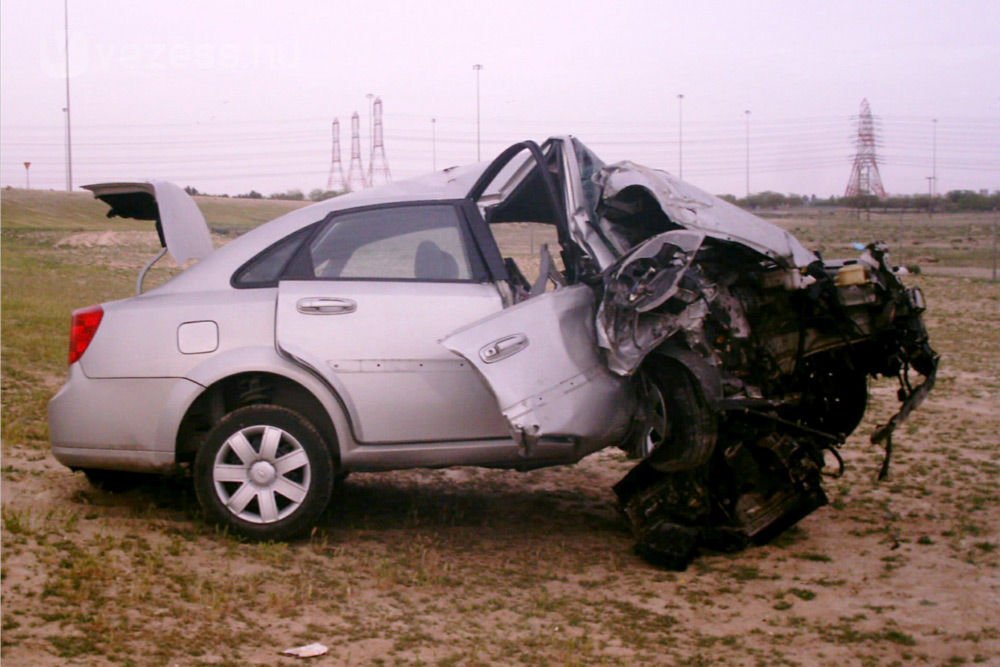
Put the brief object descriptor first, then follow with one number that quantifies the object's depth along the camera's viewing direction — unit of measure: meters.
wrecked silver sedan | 5.83
